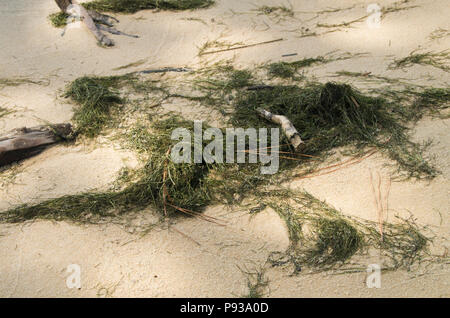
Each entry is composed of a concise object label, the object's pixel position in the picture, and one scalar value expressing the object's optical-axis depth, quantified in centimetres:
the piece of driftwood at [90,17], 425
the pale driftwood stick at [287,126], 243
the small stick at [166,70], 358
